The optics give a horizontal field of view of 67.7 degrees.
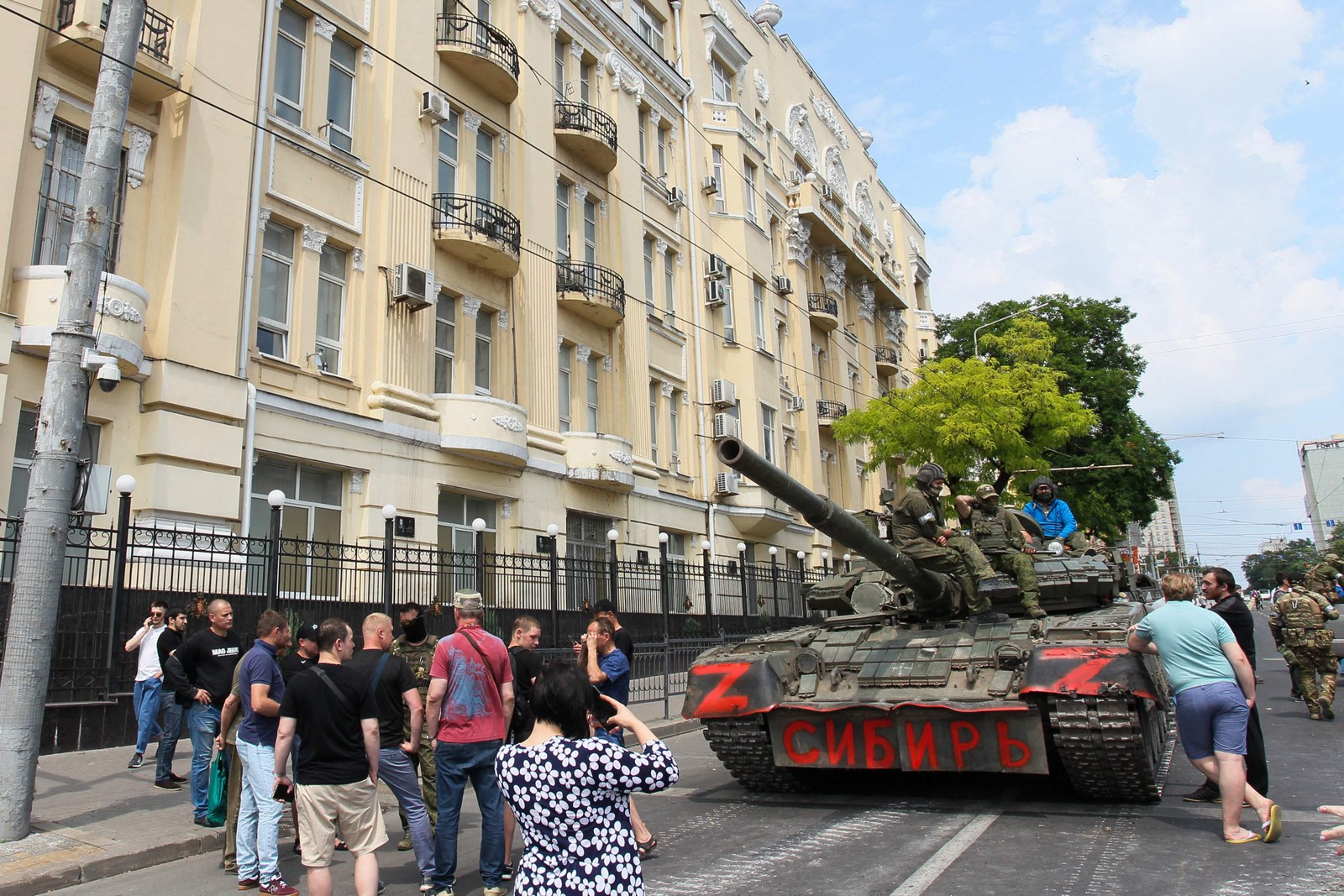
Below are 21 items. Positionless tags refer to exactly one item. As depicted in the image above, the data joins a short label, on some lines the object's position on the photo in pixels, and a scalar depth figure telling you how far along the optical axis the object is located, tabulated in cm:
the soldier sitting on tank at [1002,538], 869
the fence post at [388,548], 1263
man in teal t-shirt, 590
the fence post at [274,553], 1120
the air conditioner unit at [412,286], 1571
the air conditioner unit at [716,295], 2602
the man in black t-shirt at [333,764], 472
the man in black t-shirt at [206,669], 731
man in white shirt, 902
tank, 657
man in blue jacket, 1155
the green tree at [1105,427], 3544
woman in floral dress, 296
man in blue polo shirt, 566
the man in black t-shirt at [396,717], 554
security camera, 1072
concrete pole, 673
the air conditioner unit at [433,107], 1683
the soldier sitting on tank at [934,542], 824
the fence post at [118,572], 996
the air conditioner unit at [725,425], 2481
